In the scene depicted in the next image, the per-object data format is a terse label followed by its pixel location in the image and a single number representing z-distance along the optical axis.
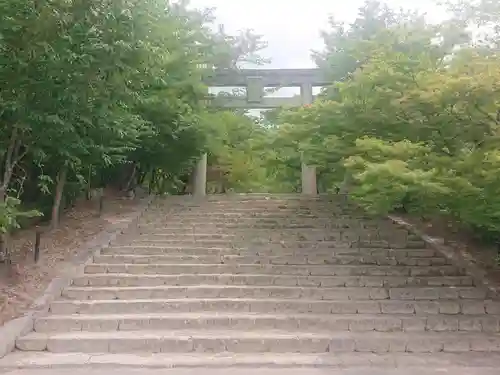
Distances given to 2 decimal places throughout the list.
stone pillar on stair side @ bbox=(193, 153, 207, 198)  19.64
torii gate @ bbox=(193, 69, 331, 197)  19.59
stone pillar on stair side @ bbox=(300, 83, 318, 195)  19.91
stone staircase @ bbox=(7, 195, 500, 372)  6.05
